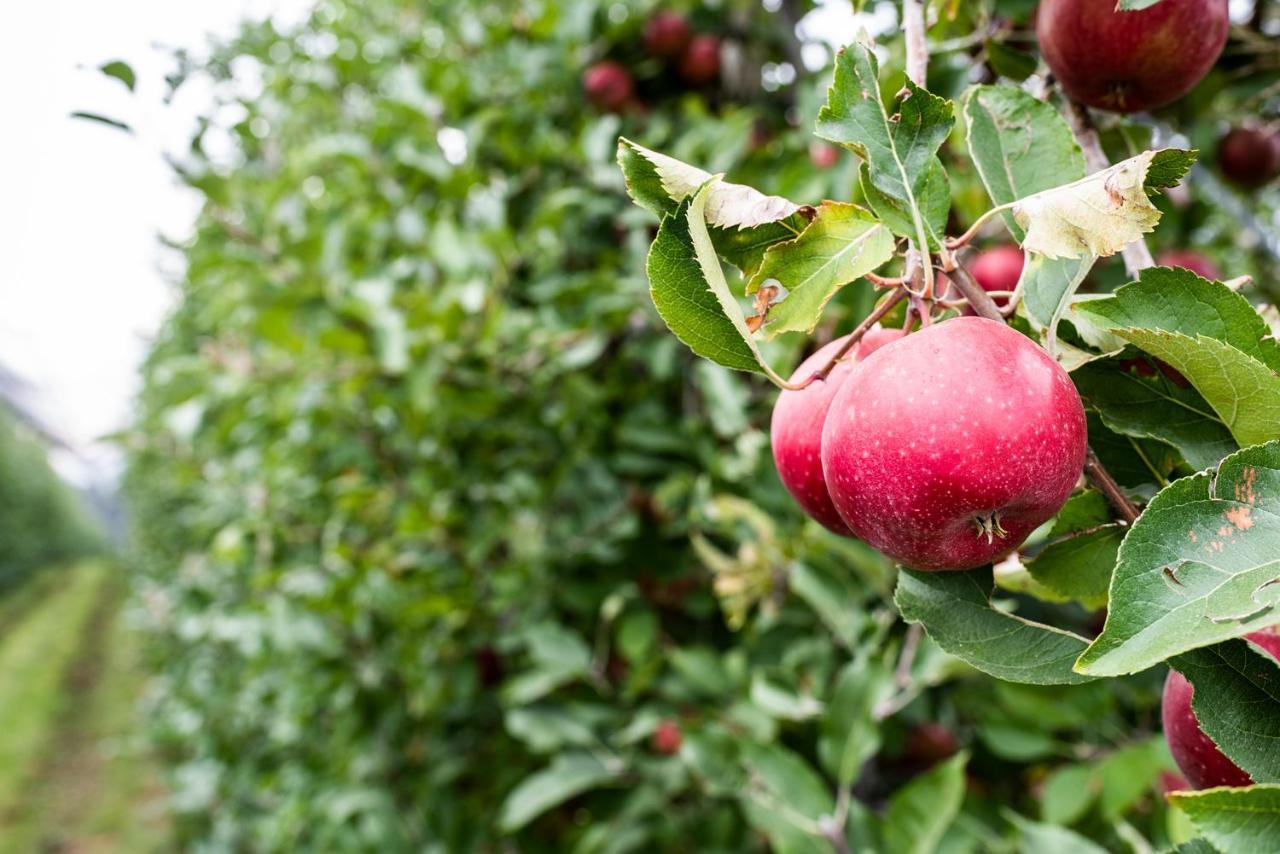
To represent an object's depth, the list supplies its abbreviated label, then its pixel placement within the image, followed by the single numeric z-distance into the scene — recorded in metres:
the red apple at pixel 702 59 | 1.93
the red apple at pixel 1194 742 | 0.46
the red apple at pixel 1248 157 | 1.32
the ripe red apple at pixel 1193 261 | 1.32
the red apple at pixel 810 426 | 0.50
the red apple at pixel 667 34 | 1.93
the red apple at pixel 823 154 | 1.50
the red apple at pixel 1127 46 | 0.58
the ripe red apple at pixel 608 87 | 1.92
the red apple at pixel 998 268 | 1.08
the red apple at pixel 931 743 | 1.48
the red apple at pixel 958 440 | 0.42
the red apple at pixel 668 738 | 1.59
